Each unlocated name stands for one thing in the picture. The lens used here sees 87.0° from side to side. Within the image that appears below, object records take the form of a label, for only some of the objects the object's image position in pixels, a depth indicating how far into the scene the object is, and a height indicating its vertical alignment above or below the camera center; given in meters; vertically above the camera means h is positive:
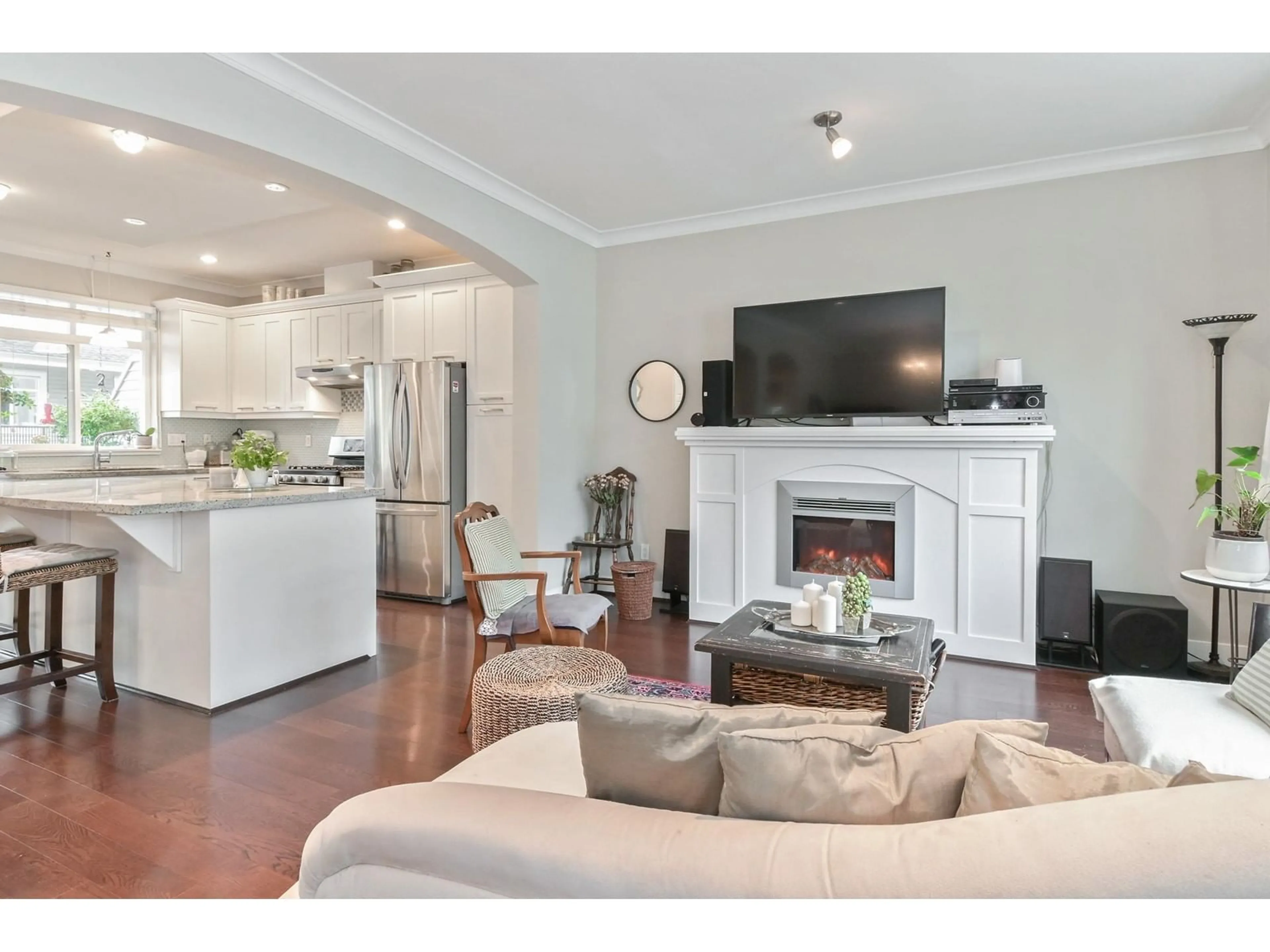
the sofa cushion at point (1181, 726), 1.62 -0.68
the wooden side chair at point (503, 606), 2.79 -0.63
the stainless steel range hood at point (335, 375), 5.89 +0.78
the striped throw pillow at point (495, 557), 2.87 -0.43
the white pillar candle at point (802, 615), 2.54 -0.57
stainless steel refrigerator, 5.02 -0.05
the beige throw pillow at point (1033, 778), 0.87 -0.41
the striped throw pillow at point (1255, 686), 1.80 -0.61
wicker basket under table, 2.38 -0.83
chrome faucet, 4.74 +0.06
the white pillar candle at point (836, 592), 2.51 -0.48
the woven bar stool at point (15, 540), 3.54 -0.43
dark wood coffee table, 2.13 -0.65
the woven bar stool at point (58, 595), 2.74 -0.63
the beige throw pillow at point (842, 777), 0.94 -0.45
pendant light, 5.93 +1.10
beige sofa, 0.70 -0.47
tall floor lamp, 3.29 +0.52
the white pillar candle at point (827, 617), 2.48 -0.56
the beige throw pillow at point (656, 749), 1.05 -0.46
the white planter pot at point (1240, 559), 2.81 -0.38
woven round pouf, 2.13 -0.73
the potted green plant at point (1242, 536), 2.81 -0.29
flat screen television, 3.88 +0.67
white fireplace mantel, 3.58 -0.27
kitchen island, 2.91 -0.57
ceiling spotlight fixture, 3.24 +1.67
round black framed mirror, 4.91 +0.54
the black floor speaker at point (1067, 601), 3.52 -0.71
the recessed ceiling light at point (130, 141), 3.37 +1.62
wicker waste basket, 4.51 -0.86
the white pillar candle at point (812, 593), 2.57 -0.49
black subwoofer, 3.27 -0.84
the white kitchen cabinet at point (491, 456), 5.02 +0.05
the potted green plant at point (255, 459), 3.56 +0.01
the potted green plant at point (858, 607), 2.48 -0.53
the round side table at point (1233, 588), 2.78 -0.50
